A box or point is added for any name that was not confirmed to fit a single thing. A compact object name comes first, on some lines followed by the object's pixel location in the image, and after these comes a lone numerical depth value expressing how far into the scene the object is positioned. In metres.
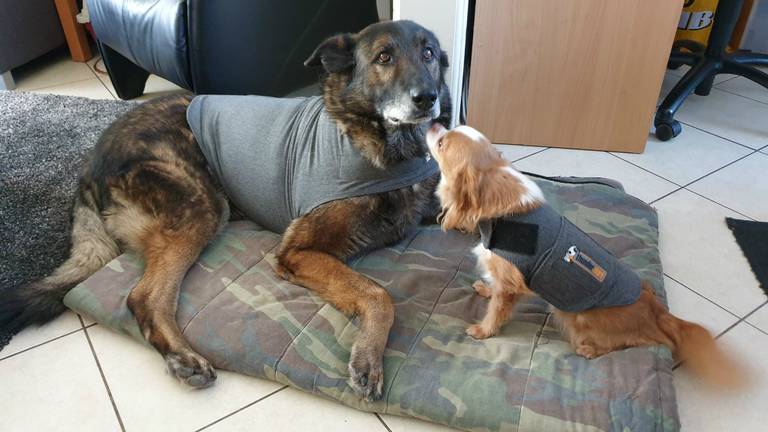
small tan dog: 1.28
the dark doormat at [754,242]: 1.82
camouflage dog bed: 1.27
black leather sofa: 2.27
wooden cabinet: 2.29
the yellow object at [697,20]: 3.18
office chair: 2.66
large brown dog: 1.52
